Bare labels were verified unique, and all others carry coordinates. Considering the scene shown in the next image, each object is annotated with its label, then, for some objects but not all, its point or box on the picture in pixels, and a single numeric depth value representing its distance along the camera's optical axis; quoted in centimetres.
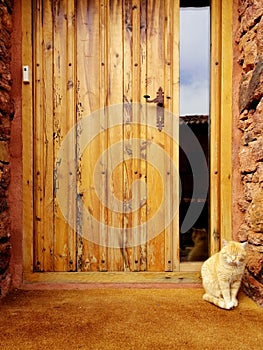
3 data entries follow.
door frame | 214
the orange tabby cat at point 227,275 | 174
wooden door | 218
